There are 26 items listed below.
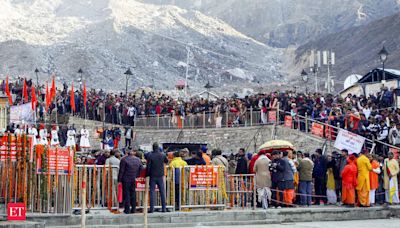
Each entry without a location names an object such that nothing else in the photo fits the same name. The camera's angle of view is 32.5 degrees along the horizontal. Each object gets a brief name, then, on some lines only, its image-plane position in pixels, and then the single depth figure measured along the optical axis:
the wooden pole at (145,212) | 13.37
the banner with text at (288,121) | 31.27
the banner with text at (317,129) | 29.69
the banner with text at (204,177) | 17.36
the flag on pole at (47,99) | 34.07
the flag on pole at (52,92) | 32.67
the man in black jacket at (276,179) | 18.98
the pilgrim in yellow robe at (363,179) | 19.98
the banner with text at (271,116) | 32.47
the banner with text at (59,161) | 15.39
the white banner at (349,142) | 23.00
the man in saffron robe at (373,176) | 20.28
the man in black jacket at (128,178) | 16.20
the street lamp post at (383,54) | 29.91
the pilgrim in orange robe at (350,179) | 19.97
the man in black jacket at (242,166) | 19.62
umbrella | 22.42
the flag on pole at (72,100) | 35.69
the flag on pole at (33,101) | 32.88
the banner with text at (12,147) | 15.62
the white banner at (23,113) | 34.22
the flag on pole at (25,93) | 36.69
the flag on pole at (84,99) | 36.61
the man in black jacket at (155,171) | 16.56
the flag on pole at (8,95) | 34.20
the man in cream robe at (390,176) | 20.73
